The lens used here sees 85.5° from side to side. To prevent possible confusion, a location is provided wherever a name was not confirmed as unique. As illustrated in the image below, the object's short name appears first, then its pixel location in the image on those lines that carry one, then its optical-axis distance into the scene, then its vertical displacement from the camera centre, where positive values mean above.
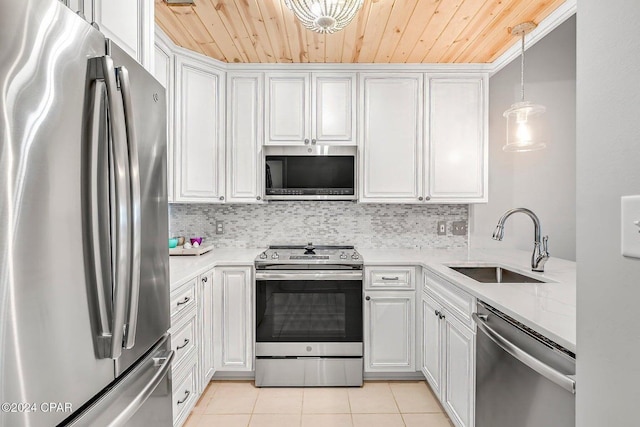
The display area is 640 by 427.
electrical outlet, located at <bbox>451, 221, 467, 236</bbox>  3.08 -0.16
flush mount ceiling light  1.66 +0.97
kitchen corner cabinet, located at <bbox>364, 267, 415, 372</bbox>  2.50 -0.80
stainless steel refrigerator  0.60 -0.03
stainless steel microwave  2.75 +0.32
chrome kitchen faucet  1.90 -0.20
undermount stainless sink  2.16 -0.42
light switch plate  0.58 -0.03
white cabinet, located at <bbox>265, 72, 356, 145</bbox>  2.79 +0.82
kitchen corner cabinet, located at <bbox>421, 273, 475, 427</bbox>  1.70 -0.78
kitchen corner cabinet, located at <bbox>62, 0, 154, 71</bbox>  1.02 +0.63
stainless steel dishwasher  1.01 -0.57
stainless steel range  2.46 -0.81
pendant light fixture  1.97 +0.55
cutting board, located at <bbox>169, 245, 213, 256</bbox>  2.63 -0.32
